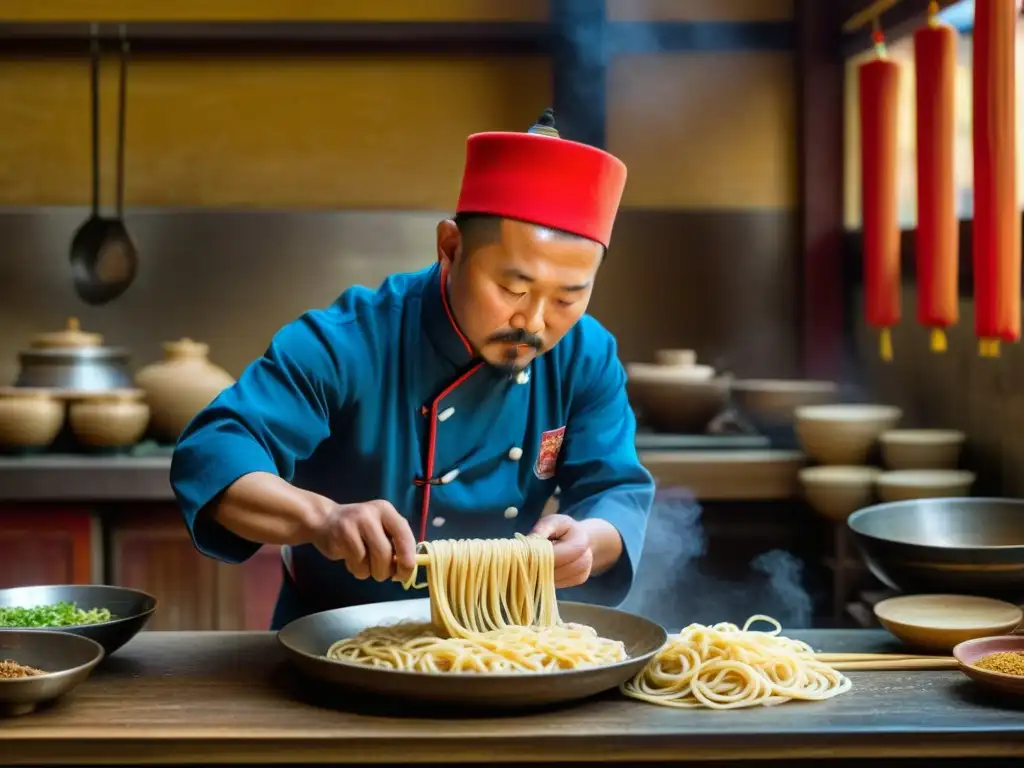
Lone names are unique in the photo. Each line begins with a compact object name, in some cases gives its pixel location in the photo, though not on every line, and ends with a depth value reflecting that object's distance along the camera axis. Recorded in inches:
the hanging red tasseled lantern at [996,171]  111.4
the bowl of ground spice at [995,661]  73.8
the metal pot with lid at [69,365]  176.2
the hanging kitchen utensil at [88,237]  194.5
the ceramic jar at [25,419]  165.8
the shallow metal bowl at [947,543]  92.2
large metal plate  69.8
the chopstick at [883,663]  83.0
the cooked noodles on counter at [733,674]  75.0
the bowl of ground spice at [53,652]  74.2
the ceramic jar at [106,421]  167.8
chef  81.0
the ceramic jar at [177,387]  173.5
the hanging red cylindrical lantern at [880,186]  142.4
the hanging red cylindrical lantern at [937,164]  126.2
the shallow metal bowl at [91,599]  86.8
